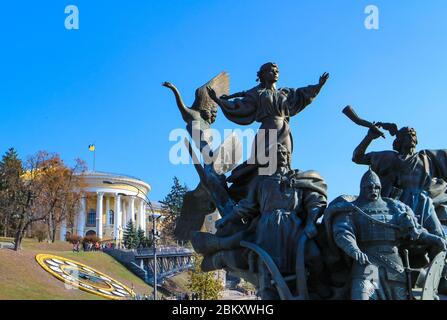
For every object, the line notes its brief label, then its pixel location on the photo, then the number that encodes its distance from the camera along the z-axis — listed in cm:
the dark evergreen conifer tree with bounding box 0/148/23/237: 5425
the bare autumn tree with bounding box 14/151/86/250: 4812
